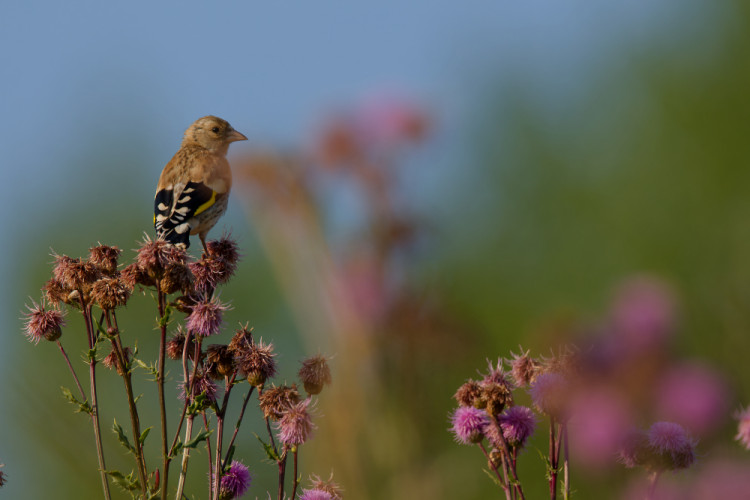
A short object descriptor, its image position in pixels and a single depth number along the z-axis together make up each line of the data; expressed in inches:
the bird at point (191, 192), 395.2
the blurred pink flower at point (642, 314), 261.6
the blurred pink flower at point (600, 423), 230.5
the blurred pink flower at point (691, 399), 241.4
